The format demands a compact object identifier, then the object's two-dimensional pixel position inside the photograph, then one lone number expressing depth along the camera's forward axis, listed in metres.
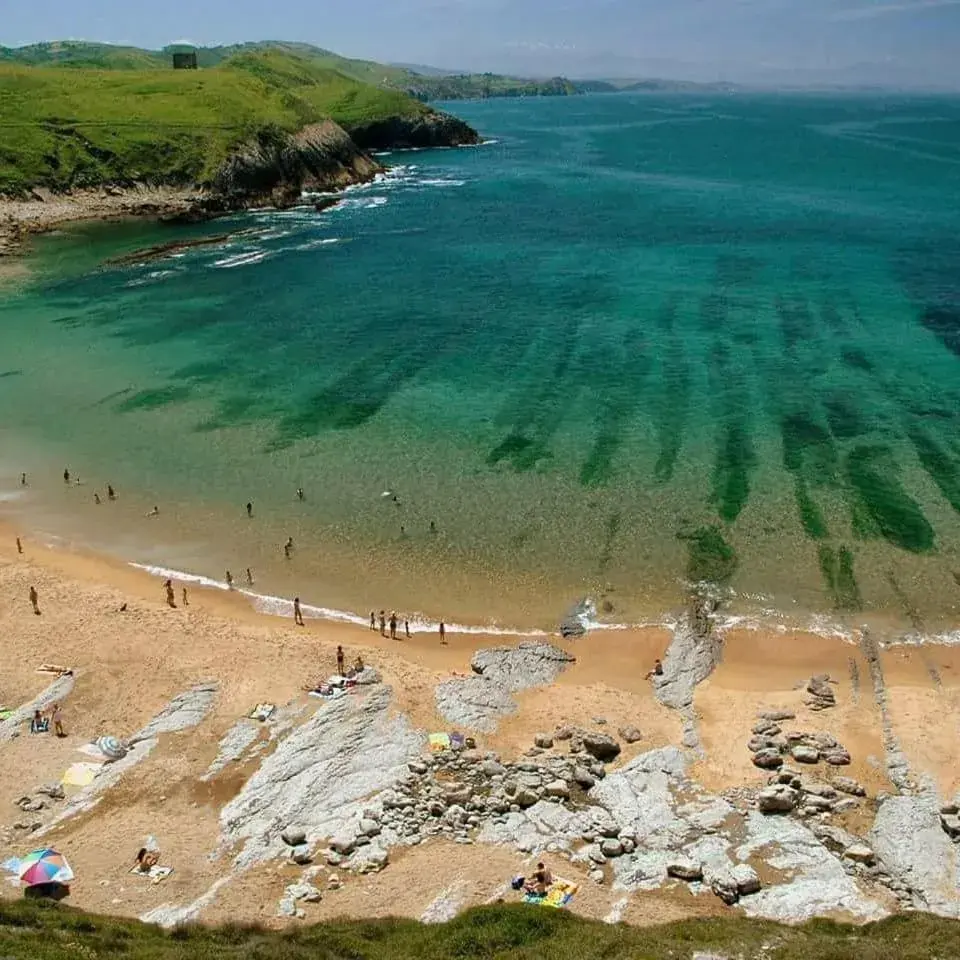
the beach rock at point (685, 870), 26.22
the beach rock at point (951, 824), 27.86
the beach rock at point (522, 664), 37.41
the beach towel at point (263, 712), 34.38
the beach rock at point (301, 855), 27.27
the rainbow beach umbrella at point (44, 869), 25.19
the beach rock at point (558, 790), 29.84
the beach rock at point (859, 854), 26.88
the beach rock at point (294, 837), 28.12
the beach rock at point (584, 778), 30.41
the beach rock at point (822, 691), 35.62
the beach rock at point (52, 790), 30.36
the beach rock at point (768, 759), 31.61
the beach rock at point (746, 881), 25.67
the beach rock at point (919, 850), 25.41
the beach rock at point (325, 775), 28.78
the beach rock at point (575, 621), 40.88
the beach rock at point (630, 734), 33.38
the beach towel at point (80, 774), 30.98
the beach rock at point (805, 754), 31.78
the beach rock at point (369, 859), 26.92
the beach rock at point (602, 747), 32.16
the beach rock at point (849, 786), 30.05
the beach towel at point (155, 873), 26.64
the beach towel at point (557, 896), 25.02
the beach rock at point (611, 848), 27.44
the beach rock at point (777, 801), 29.05
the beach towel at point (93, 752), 32.19
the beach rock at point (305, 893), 25.67
